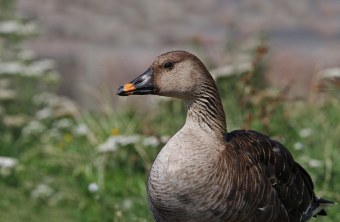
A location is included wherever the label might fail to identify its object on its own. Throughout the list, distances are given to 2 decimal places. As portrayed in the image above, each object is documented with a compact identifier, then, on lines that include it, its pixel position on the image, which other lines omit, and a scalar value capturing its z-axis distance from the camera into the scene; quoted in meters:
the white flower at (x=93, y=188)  11.21
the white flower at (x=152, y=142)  13.22
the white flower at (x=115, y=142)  13.59
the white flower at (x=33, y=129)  16.12
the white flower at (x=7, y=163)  13.59
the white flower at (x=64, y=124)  16.34
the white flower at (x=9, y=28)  15.93
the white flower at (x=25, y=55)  16.55
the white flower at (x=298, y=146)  13.34
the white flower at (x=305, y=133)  14.52
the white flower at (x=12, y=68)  15.80
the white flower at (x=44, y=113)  16.73
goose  8.50
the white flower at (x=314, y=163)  12.83
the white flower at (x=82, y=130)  15.26
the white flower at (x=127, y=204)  12.56
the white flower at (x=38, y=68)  16.02
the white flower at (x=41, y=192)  13.73
